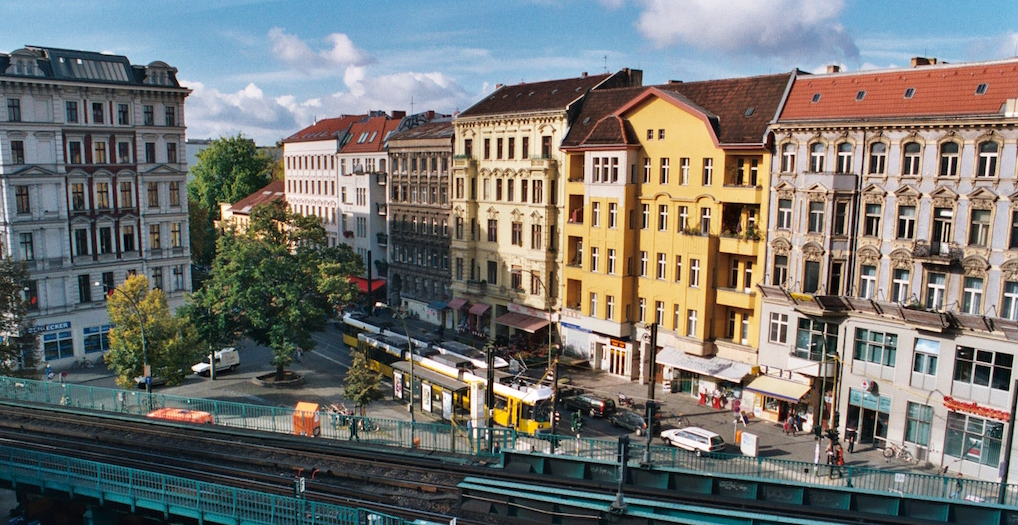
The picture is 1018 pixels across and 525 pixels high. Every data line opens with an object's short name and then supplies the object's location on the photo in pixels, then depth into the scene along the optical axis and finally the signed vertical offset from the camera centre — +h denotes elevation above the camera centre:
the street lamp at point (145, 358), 40.62 -10.17
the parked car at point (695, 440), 34.91 -12.03
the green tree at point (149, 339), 42.03 -9.38
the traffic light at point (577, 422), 33.79 -11.03
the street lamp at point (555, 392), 36.44 -10.34
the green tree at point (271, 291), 45.38 -7.16
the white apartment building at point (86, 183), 50.16 -0.91
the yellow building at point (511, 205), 52.62 -2.14
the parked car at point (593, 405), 40.75 -12.29
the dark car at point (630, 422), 38.44 -12.43
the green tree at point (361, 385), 40.44 -11.19
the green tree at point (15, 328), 39.66 -8.46
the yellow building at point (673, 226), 42.03 -2.86
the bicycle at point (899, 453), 35.38 -12.60
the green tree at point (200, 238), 82.81 -7.48
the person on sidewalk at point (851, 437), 36.37 -12.35
